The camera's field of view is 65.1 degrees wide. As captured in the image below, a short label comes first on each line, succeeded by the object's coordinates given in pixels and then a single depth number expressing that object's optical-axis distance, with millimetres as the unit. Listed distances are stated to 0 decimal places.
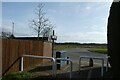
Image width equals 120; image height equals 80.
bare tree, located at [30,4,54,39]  13272
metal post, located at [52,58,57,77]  3677
